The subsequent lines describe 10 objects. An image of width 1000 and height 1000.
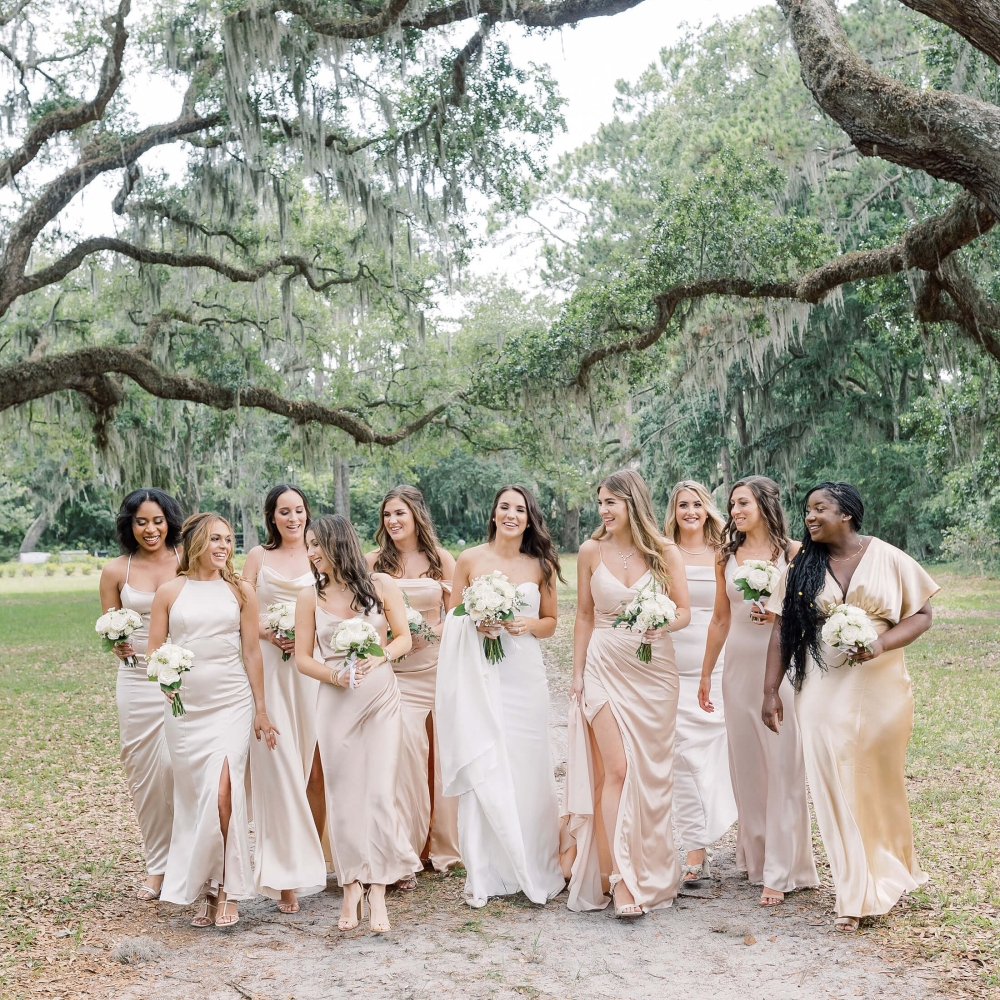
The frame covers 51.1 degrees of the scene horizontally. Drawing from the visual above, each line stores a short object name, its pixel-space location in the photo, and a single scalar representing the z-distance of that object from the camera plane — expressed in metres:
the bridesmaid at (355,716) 5.00
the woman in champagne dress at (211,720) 4.87
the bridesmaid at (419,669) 5.78
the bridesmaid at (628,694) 5.05
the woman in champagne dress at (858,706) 4.73
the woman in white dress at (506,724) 5.28
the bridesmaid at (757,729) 5.23
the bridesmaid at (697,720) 5.76
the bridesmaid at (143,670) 5.44
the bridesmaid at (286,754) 5.18
